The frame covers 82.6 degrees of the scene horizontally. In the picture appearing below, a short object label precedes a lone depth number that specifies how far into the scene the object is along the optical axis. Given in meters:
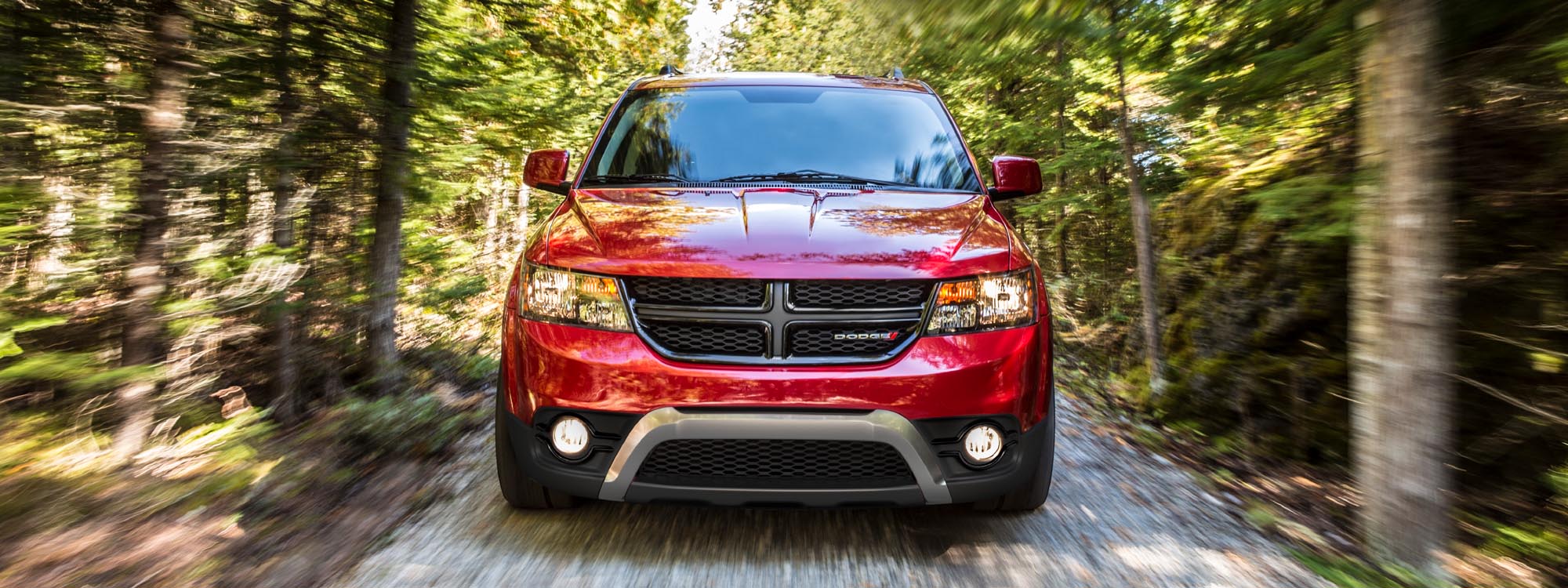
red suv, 2.72
